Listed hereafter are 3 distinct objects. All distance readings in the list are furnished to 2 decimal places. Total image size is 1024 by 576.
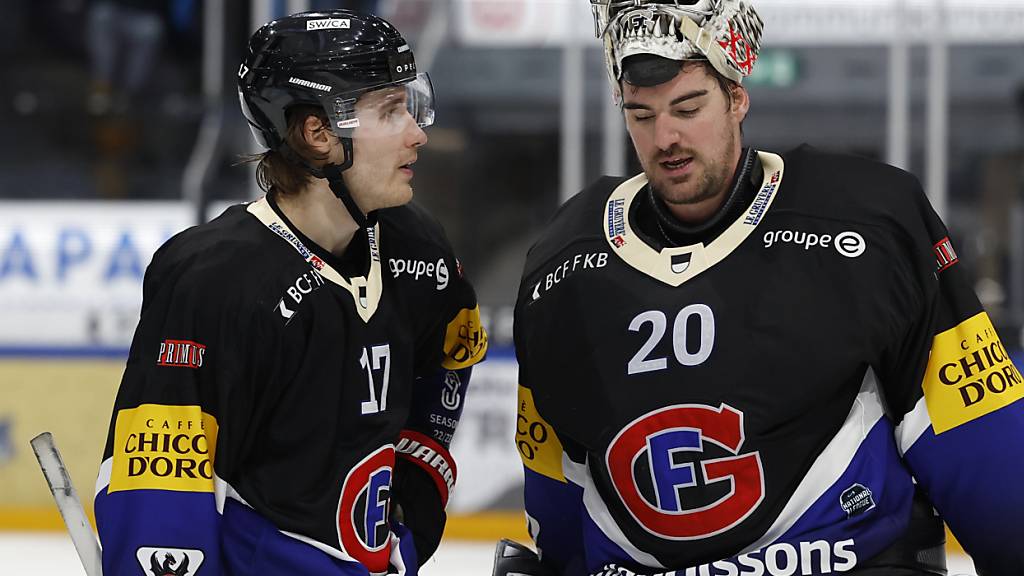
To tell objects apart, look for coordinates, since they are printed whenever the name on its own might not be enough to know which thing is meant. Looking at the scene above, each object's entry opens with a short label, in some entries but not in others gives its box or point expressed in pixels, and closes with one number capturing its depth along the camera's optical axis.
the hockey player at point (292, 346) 8.96
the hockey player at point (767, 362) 8.86
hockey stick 9.03
